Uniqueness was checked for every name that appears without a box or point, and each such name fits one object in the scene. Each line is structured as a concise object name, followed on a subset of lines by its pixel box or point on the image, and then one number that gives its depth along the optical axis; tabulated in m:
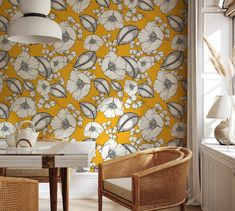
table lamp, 3.93
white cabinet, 3.38
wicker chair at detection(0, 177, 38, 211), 2.54
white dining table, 3.27
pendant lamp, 3.26
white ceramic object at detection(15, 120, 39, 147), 3.64
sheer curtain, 4.68
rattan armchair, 3.36
